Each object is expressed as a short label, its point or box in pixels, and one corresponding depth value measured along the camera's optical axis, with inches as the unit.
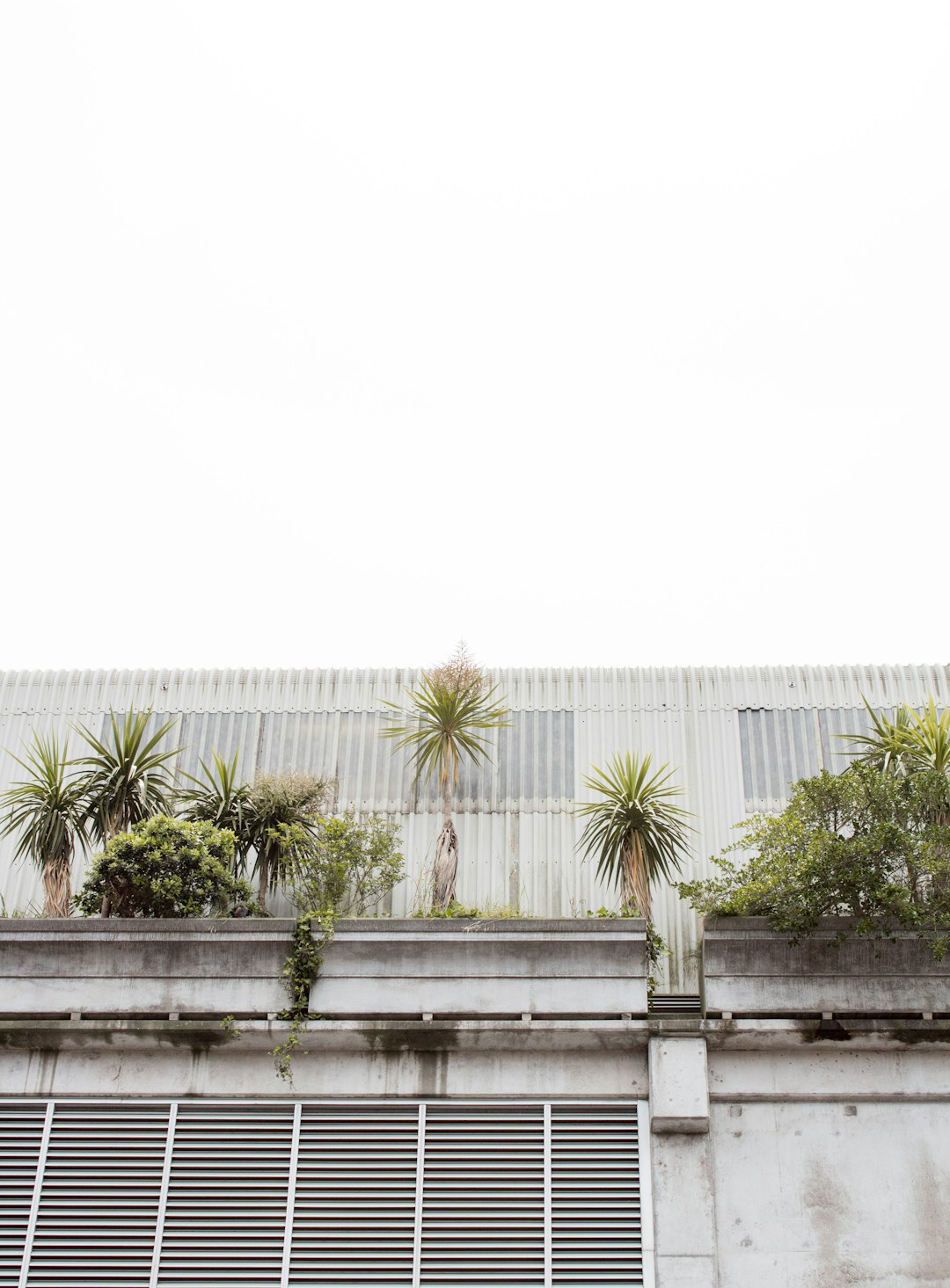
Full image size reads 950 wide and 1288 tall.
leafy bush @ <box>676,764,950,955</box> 447.5
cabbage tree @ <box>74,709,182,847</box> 558.6
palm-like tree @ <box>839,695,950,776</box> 521.3
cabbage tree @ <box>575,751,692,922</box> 548.7
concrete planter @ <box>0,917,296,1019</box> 467.2
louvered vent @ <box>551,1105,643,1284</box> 430.6
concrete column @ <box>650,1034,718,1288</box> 423.8
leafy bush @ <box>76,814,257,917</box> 494.6
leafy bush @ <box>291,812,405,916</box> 510.0
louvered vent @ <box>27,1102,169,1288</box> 439.5
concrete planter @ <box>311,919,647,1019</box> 462.6
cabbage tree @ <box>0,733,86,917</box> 553.6
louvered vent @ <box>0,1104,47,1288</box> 444.5
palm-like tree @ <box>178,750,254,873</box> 573.3
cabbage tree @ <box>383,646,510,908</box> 607.2
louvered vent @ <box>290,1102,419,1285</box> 434.6
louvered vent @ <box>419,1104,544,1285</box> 432.1
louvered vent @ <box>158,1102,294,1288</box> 436.5
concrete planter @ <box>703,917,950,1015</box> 456.1
